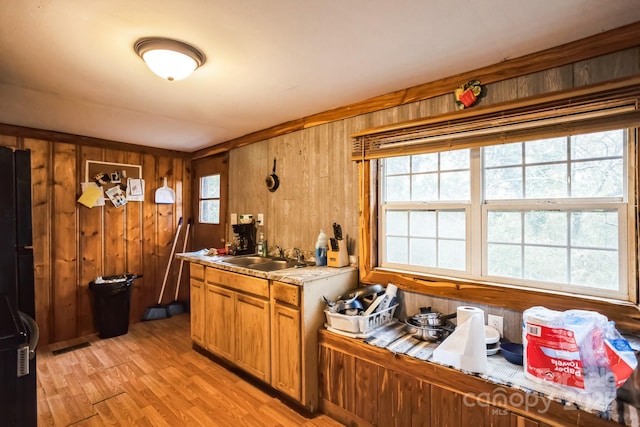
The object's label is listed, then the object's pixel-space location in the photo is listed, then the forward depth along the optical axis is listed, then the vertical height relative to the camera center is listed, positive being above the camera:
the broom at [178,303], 4.28 -1.25
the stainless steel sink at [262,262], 3.01 -0.49
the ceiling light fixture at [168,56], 1.63 +0.84
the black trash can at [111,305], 3.50 -1.03
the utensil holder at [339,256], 2.58 -0.37
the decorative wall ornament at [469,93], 1.96 +0.74
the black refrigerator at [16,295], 1.22 -0.40
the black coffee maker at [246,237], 3.49 -0.28
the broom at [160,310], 4.08 -1.28
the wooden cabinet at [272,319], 2.21 -0.84
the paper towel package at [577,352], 1.34 -0.62
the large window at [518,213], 1.65 -0.01
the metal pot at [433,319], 2.01 -0.68
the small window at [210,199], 4.28 +0.18
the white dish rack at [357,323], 2.08 -0.75
